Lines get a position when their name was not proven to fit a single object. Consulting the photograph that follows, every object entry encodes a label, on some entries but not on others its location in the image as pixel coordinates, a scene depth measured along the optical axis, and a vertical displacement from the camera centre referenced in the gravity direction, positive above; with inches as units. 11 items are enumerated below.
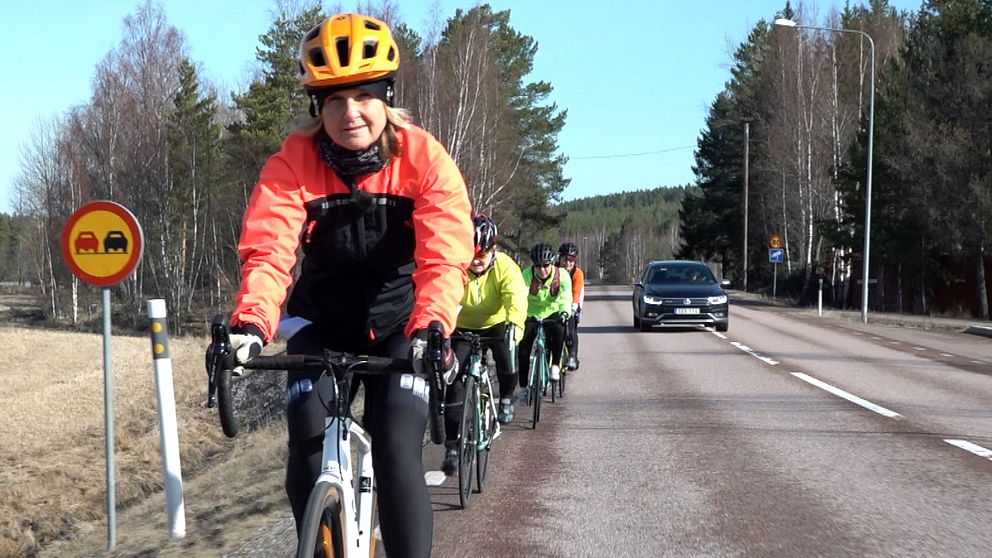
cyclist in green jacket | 419.2 -14.6
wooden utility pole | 2388.3 +255.3
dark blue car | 908.0 -31.6
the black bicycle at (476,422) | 247.4 -38.5
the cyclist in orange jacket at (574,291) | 484.7 -14.5
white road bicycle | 108.3 -20.6
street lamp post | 1192.8 +56.2
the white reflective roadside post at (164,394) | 233.9 -27.9
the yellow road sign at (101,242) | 242.7 +4.2
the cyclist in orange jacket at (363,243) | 121.0 +2.0
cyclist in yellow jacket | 288.9 -9.4
